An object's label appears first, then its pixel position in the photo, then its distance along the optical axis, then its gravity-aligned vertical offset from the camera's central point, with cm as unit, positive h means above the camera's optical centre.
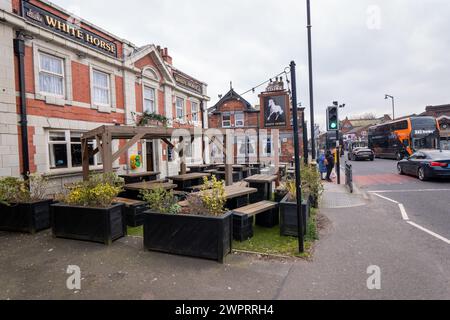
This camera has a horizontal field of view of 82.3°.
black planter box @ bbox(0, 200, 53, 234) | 584 -126
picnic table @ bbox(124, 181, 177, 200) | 726 -85
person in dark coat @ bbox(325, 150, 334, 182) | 1376 -64
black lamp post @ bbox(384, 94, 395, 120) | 3523 +706
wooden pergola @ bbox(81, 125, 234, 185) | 681 +60
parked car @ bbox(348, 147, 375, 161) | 2812 -46
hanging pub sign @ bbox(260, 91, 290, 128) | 895 +153
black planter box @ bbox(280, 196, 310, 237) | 536 -137
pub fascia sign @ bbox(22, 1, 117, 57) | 891 +518
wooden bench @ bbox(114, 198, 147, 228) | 632 -135
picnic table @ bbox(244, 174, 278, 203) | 761 -103
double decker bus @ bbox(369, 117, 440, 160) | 2309 +114
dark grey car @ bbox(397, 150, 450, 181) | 1170 -81
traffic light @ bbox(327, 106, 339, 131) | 1118 +139
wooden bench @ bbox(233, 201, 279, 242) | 513 -140
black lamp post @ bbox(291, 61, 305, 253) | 428 -8
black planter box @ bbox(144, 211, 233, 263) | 420 -134
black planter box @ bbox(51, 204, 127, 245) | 502 -127
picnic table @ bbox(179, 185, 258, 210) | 602 -96
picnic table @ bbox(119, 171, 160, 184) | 973 -73
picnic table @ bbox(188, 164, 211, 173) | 1406 -66
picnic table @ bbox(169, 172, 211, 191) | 953 -91
